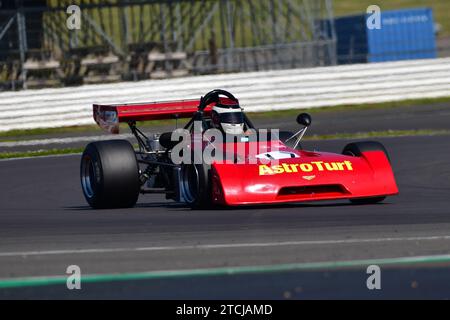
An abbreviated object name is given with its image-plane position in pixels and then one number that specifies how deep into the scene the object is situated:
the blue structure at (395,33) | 43.03
